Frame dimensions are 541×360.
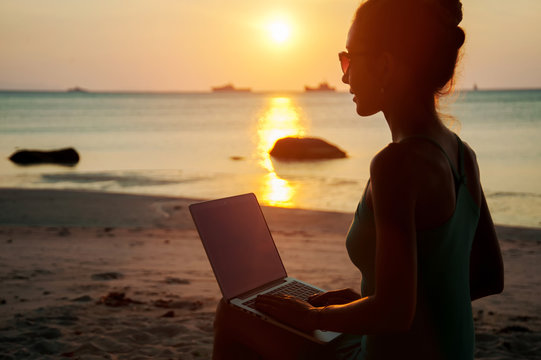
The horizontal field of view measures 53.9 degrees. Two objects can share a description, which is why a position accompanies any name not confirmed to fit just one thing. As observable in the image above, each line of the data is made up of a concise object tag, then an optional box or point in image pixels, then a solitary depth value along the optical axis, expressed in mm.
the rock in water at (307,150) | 27000
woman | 1550
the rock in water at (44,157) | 25500
